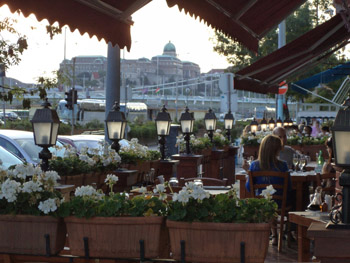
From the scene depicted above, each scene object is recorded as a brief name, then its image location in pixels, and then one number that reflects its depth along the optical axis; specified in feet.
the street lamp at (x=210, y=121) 53.93
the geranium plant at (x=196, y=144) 48.10
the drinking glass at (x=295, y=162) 35.14
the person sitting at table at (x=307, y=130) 75.21
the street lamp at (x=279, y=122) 79.83
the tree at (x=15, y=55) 30.14
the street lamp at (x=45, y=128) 23.89
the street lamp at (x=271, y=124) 86.77
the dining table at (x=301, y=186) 32.24
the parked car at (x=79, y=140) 63.00
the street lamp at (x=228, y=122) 64.18
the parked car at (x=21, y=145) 51.78
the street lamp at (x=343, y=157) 14.14
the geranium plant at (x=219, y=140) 57.62
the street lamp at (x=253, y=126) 85.62
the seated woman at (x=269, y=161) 28.94
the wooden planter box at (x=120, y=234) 13.89
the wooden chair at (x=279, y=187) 27.94
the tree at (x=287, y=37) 126.41
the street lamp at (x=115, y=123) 30.76
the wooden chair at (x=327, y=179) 27.80
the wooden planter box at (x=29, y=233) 14.34
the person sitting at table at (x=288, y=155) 39.04
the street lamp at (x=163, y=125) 38.60
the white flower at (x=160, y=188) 15.07
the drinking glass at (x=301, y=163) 34.94
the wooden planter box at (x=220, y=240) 13.38
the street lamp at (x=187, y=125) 45.65
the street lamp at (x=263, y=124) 94.66
